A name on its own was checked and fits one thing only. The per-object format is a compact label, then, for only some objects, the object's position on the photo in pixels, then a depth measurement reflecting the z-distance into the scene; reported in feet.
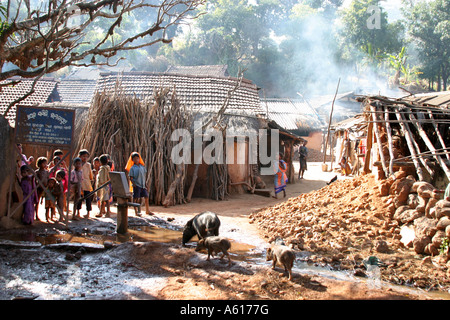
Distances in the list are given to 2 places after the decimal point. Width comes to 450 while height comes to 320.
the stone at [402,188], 21.38
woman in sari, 39.01
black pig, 17.93
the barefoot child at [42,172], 23.34
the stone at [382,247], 18.63
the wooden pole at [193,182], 36.91
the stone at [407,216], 19.74
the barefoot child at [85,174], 26.81
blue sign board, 20.83
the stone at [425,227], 17.92
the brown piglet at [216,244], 15.65
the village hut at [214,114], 38.27
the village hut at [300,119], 80.69
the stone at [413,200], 20.44
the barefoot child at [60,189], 23.99
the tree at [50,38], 21.03
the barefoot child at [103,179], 27.07
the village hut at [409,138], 22.03
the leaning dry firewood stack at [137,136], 34.19
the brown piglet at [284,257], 14.20
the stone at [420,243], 17.90
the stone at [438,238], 17.10
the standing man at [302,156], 55.51
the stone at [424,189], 19.44
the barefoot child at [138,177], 28.43
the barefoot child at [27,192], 22.18
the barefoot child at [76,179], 25.43
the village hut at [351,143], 53.11
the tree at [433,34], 92.79
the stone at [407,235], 18.94
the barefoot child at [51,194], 23.68
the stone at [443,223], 17.15
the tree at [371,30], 106.22
